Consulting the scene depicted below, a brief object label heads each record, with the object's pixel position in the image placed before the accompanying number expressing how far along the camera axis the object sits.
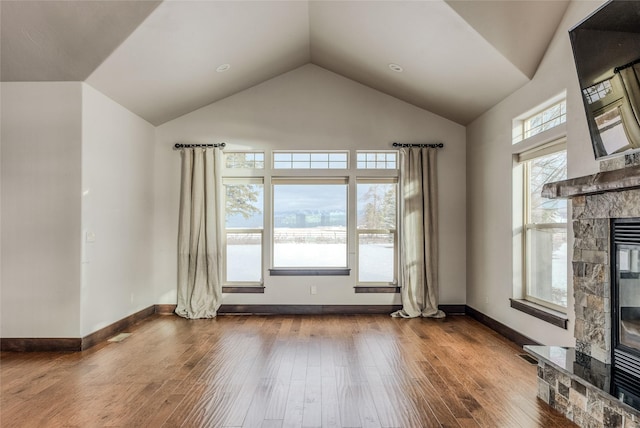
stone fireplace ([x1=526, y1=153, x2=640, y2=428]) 2.21
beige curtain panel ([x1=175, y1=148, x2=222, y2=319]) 5.28
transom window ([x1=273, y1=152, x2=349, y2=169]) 5.56
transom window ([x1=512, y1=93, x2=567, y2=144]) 3.47
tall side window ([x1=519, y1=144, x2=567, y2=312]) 3.55
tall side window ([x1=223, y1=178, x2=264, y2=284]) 5.54
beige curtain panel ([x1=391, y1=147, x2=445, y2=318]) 5.27
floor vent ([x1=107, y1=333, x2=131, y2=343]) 4.18
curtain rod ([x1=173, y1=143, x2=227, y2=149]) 5.42
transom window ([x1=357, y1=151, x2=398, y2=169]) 5.55
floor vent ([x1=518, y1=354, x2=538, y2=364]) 3.51
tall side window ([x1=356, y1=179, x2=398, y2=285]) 5.52
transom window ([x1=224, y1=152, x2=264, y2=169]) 5.55
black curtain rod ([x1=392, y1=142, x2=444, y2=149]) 5.41
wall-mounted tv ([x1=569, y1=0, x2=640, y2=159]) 2.28
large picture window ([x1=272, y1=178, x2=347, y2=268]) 5.56
